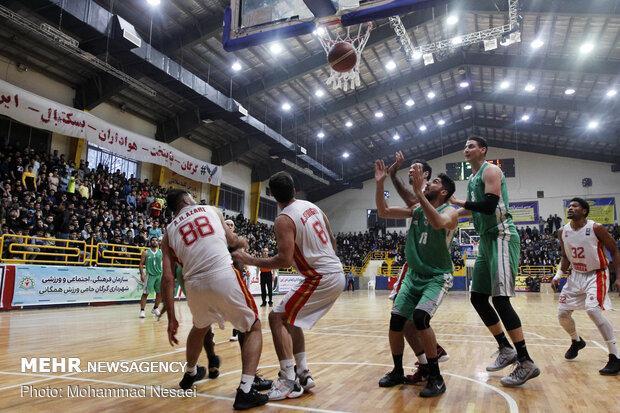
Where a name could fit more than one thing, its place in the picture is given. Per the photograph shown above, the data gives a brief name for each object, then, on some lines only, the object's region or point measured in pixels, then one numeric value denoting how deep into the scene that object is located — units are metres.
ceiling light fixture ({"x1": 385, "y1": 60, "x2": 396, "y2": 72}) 18.34
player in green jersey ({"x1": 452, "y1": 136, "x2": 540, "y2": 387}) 3.47
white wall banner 12.64
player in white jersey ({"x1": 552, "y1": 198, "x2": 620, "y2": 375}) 4.29
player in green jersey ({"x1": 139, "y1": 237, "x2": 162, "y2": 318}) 9.62
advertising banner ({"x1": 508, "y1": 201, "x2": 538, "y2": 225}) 30.40
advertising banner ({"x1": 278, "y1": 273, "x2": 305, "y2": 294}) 20.88
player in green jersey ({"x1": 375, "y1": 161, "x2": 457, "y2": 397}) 3.20
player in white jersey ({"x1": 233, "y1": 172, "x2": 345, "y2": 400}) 3.10
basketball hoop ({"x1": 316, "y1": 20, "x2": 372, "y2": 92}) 10.52
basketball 7.20
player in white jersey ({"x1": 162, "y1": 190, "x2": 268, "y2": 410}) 2.99
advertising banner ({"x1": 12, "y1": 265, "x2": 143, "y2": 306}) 10.46
